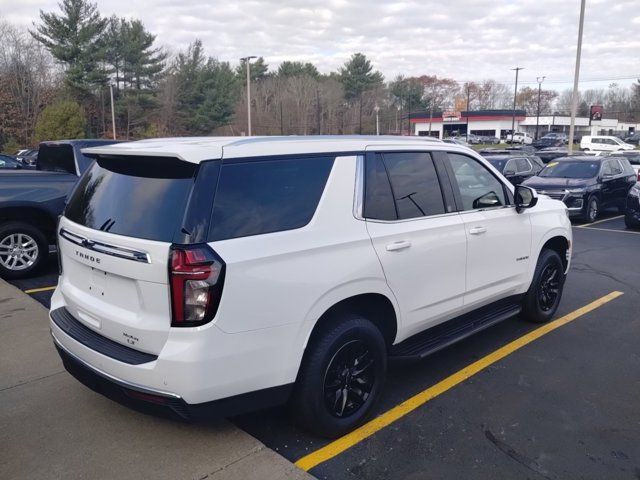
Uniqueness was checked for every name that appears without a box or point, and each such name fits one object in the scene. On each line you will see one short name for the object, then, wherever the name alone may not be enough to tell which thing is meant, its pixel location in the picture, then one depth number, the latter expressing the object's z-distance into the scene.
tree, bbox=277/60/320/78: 82.61
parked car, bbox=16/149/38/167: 30.25
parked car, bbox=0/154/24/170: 18.98
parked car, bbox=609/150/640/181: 21.49
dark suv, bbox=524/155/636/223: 13.09
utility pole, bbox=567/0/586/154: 22.50
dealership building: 83.31
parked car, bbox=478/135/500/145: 73.33
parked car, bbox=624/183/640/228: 11.73
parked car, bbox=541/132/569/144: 61.97
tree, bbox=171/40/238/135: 60.94
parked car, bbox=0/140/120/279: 6.99
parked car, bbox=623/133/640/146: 61.59
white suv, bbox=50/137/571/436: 2.73
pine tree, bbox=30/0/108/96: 51.91
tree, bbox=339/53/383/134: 79.19
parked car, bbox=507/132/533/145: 68.57
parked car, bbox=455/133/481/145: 67.94
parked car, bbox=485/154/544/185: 15.46
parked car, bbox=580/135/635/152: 37.75
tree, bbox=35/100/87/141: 45.69
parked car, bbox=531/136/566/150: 49.00
